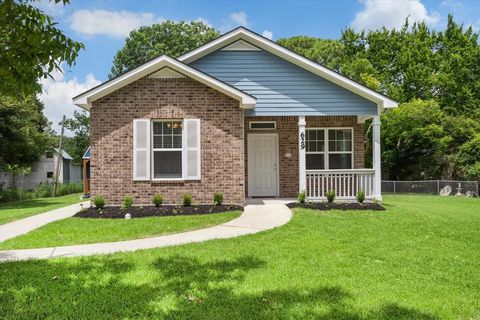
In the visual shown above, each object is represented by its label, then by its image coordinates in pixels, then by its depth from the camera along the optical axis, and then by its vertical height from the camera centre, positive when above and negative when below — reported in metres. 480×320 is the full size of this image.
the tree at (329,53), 31.77 +9.80
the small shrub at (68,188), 27.34 -1.60
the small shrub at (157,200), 10.91 -0.93
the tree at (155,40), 35.81 +12.00
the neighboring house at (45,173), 26.53 -0.46
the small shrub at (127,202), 10.69 -0.97
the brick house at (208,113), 11.17 +1.68
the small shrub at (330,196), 11.97 -0.92
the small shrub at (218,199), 11.05 -0.92
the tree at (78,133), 51.24 +4.95
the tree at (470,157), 21.48 +0.52
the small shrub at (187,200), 11.01 -0.94
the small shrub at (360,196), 11.91 -0.92
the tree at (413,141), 23.97 +1.66
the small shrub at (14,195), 21.31 -1.57
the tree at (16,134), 19.67 +1.85
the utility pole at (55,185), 25.74 -1.20
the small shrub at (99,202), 10.66 -0.96
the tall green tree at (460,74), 30.30 +7.49
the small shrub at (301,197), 11.82 -0.94
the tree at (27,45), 4.12 +1.37
